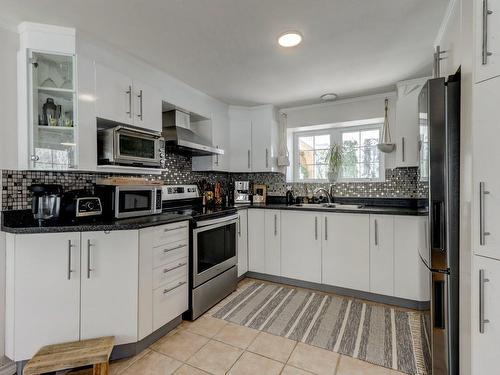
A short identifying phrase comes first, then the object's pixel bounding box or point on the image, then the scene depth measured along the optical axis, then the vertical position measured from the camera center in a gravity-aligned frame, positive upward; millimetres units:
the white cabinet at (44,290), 1563 -644
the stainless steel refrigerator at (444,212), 1305 -128
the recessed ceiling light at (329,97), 3102 +1100
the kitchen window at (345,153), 3309 +456
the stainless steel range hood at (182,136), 2588 +530
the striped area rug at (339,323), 1782 -1164
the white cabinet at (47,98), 1725 +616
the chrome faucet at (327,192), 3309 -72
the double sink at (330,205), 3115 -232
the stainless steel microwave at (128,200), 1982 -109
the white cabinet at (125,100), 1967 +716
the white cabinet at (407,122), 2639 +667
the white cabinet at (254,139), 3482 +657
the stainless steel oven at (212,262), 2258 -742
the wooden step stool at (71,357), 1409 -975
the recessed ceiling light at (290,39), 1819 +1074
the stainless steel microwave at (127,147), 2029 +330
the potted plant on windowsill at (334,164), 3328 +292
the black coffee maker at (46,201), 1742 -102
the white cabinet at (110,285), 1671 -656
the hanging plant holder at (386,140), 2918 +534
